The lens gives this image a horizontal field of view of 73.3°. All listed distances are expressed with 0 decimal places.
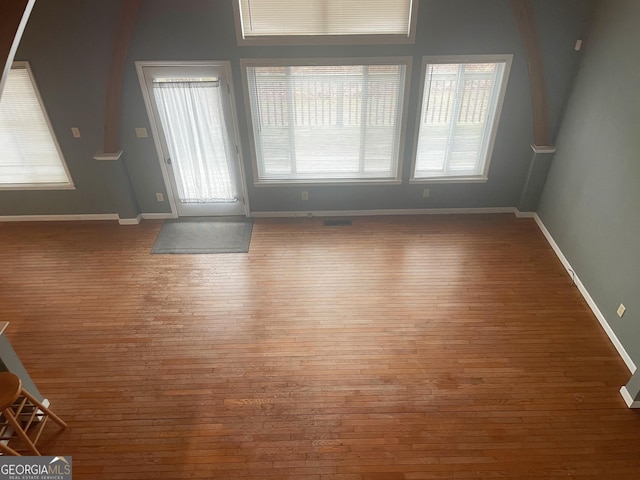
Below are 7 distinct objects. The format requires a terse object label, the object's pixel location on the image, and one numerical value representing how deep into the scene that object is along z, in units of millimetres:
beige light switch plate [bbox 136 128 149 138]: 5352
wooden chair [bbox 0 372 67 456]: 2902
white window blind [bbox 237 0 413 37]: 4594
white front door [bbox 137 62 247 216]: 5016
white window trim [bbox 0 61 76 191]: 5250
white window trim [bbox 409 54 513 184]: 4883
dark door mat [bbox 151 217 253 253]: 5467
